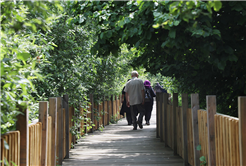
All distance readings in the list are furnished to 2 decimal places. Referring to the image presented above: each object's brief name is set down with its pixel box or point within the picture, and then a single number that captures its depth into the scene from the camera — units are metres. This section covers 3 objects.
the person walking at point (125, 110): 26.83
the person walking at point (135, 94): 22.81
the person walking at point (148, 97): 25.61
